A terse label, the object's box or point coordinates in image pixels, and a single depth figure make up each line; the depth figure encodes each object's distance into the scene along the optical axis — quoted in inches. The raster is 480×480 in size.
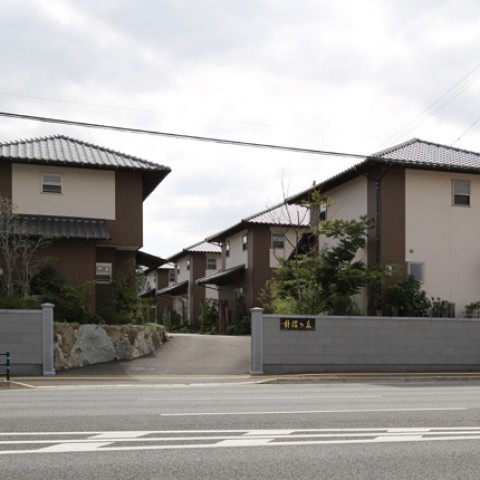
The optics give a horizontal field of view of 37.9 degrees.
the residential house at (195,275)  2079.2
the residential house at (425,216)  1063.0
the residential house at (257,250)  1530.5
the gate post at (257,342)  860.6
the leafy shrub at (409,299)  1018.7
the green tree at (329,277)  975.0
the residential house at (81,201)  1040.8
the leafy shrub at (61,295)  941.2
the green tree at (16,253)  933.8
